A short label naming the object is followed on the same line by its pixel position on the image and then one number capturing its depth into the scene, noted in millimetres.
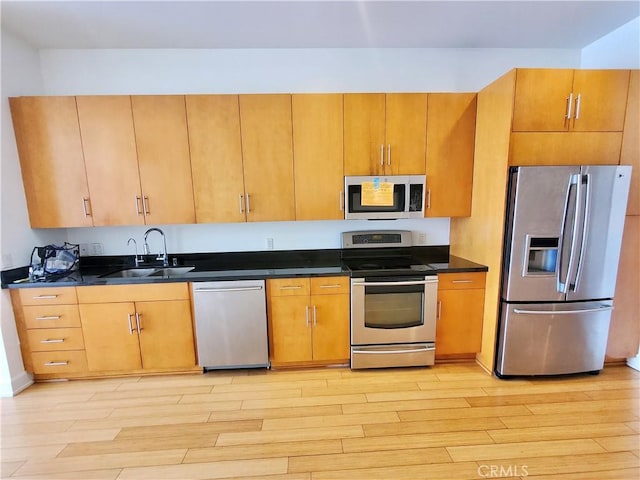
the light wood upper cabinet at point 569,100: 1992
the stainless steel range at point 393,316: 2314
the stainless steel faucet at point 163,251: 2693
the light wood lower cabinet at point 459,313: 2362
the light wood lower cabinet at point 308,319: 2330
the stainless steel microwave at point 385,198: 2426
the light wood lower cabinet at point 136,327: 2248
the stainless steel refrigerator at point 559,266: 2000
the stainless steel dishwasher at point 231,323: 2279
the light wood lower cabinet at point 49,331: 2205
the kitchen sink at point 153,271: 2656
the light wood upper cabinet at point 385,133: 2361
